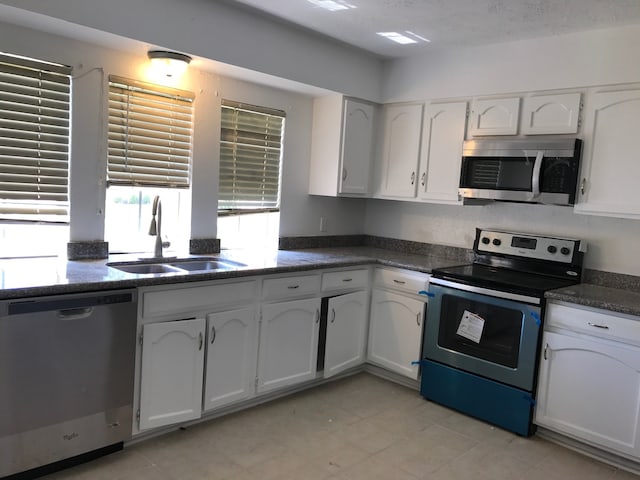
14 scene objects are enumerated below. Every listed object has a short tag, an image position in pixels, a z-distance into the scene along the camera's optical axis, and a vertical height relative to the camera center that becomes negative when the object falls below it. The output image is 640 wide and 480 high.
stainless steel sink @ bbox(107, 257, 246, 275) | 3.04 -0.52
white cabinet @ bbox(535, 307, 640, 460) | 2.74 -0.99
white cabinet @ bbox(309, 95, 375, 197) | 3.99 +0.34
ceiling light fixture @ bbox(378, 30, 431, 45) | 3.43 +1.04
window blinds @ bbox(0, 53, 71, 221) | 2.68 +0.17
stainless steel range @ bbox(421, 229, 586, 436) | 3.06 -0.78
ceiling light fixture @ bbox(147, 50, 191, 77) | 2.98 +0.68
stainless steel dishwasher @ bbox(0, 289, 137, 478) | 2.21 -0.92
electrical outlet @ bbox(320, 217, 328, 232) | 4.36 -0.29
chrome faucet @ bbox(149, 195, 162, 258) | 3.17 -0.27
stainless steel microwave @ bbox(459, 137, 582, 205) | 3.15 +0.20
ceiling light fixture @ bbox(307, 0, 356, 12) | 2.89 +1.03
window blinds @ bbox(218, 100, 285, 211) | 3.65 +0.20
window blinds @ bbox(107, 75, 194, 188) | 3.08 +0.27
